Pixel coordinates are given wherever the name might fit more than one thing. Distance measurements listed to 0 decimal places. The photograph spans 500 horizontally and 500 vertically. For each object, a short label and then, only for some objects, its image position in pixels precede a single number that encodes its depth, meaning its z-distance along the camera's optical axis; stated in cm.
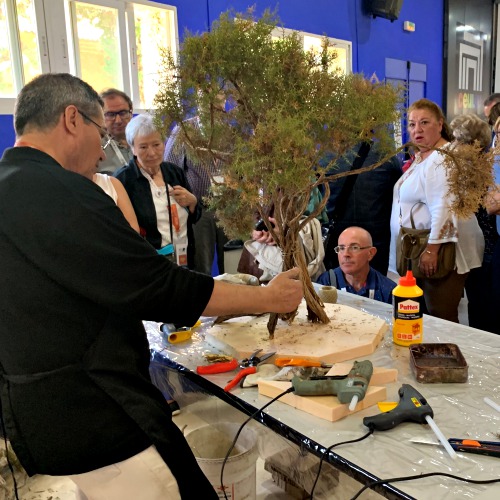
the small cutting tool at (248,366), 123
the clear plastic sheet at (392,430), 89
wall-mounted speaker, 514
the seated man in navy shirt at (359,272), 208
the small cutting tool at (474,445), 92
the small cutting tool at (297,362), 127
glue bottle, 138
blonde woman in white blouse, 222
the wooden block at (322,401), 106
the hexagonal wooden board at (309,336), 135
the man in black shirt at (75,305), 90
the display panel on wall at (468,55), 650
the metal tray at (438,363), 119
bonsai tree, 127
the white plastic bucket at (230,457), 145
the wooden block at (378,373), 118
